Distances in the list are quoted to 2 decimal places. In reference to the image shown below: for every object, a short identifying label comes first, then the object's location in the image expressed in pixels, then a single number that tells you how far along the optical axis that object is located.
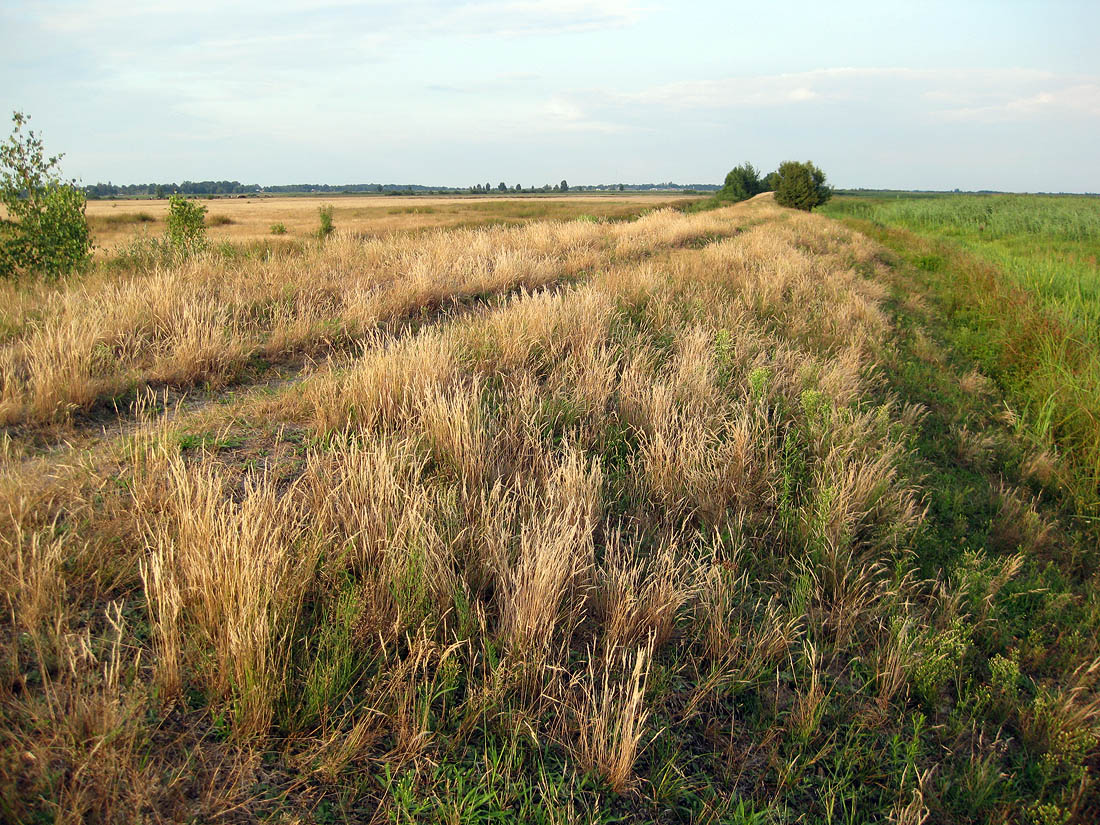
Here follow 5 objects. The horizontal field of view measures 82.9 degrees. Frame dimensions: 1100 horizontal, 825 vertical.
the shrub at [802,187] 55.16
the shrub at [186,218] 14.23
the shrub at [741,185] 77.31
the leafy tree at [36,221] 9.45
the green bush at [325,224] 28.07
